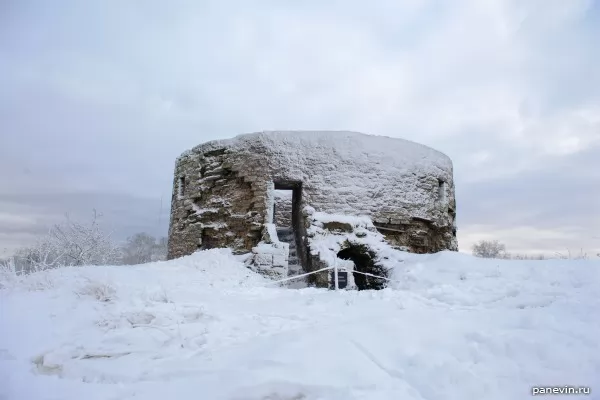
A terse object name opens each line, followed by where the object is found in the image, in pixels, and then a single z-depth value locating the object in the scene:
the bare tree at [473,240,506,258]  37.50
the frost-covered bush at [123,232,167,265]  37.78
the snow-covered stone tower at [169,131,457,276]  11.16
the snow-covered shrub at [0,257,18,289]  5.26
